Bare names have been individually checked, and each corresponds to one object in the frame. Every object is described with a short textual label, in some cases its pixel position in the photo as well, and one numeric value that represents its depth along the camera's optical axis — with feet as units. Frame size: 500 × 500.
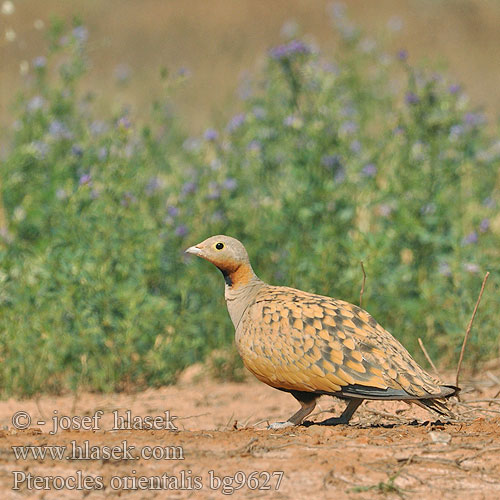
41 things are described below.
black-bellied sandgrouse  27.73
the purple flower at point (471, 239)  43.73
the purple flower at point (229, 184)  46.01
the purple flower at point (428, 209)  46.65
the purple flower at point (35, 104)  50.03
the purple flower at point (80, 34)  49.57
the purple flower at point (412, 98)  47.29
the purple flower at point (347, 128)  49.00
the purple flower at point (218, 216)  46.29
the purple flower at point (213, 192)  45.85
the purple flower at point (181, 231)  44.93
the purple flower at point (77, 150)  46.58
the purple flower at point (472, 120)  50.24
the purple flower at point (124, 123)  39.99
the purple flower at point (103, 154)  42.32
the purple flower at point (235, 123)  49.83
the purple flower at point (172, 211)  45.42
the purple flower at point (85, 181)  39.39
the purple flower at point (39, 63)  50.08
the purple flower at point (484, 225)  44.60
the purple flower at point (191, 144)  55.70
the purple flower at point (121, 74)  56.80
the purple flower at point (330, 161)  45.44
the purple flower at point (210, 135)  47.85
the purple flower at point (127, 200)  41.34
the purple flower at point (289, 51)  46.83
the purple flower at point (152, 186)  47.06
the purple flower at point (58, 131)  48.98
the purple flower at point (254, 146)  48.44
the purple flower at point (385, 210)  46.62
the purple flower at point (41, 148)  48.19
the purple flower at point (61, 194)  43.53
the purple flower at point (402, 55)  47.65
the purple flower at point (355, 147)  50.47
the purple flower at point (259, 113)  51.24
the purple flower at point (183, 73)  44.74
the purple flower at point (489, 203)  48.88
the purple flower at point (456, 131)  47.42
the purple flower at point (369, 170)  47.19
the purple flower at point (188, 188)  46.60
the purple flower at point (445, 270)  43.39
